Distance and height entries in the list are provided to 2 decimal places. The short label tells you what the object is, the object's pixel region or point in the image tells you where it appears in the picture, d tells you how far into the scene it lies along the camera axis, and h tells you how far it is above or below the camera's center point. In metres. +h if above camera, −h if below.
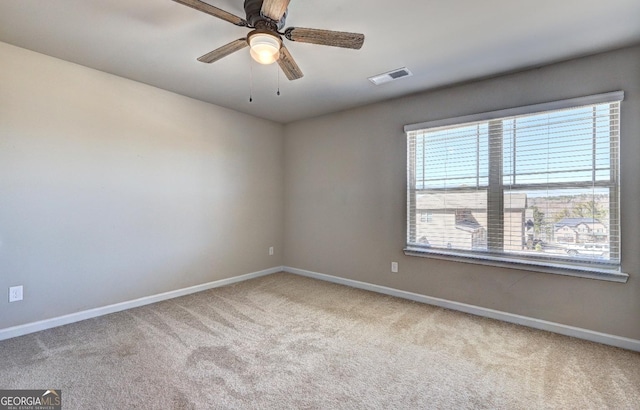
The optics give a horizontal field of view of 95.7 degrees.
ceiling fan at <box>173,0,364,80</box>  1.68 +1.05
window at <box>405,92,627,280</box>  2.49 +0.20
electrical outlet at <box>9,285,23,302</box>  2.49 -0.78
